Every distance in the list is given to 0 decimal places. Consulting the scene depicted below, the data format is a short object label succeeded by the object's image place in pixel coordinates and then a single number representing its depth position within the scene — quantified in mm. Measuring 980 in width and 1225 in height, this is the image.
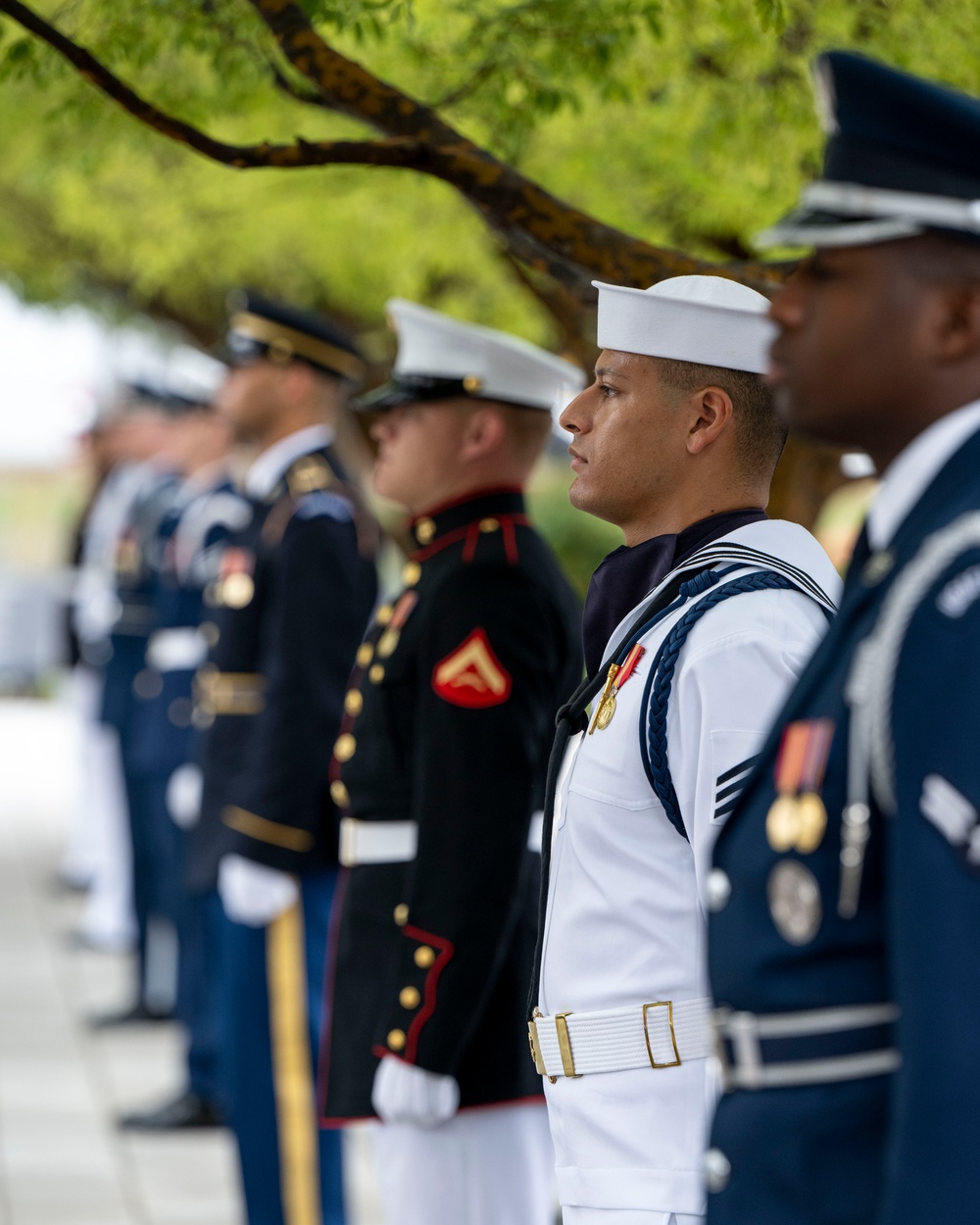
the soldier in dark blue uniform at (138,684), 14875
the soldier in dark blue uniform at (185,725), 12430
